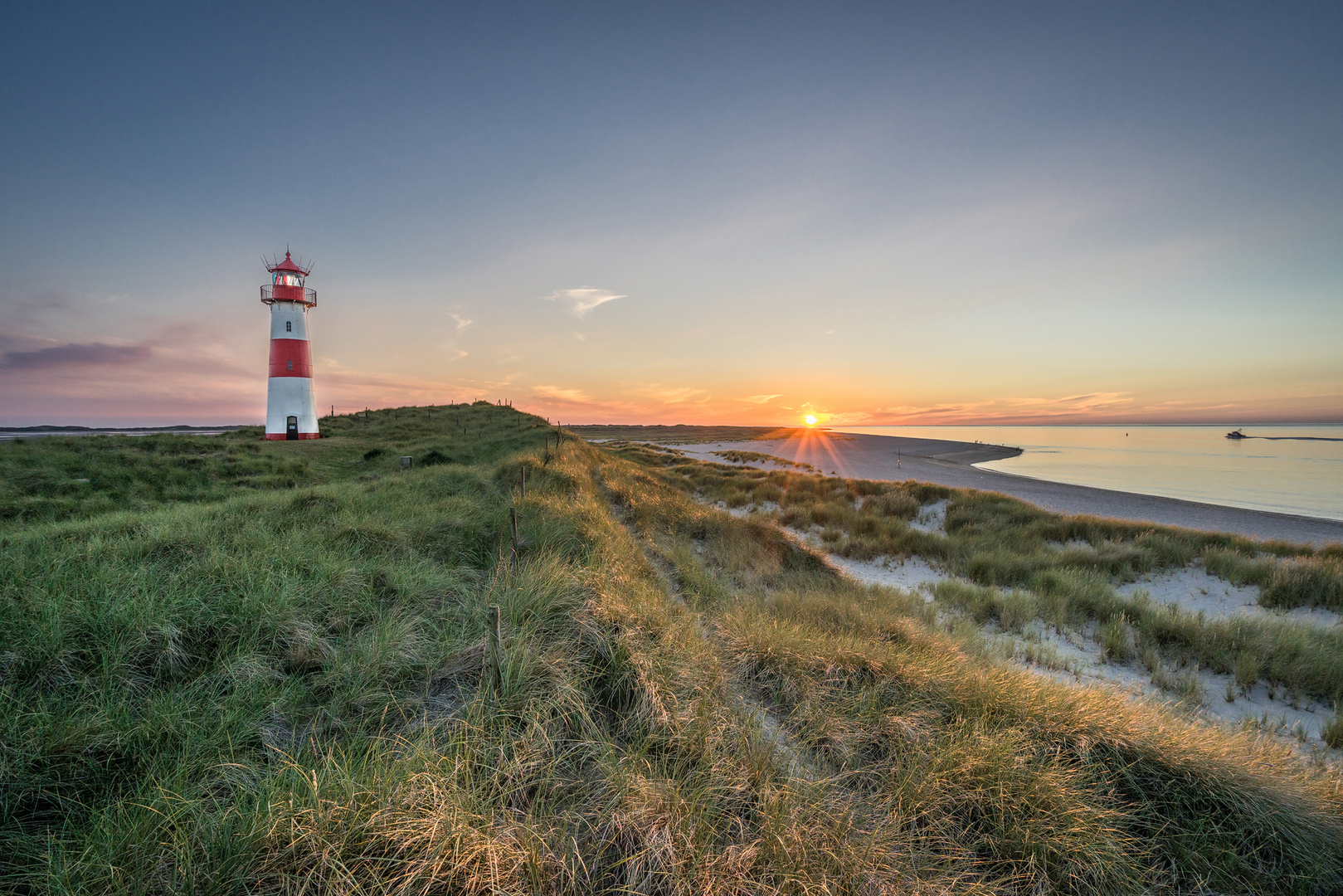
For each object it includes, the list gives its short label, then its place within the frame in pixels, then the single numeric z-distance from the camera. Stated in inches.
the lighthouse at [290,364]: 1162.0
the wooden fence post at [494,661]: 132.3
